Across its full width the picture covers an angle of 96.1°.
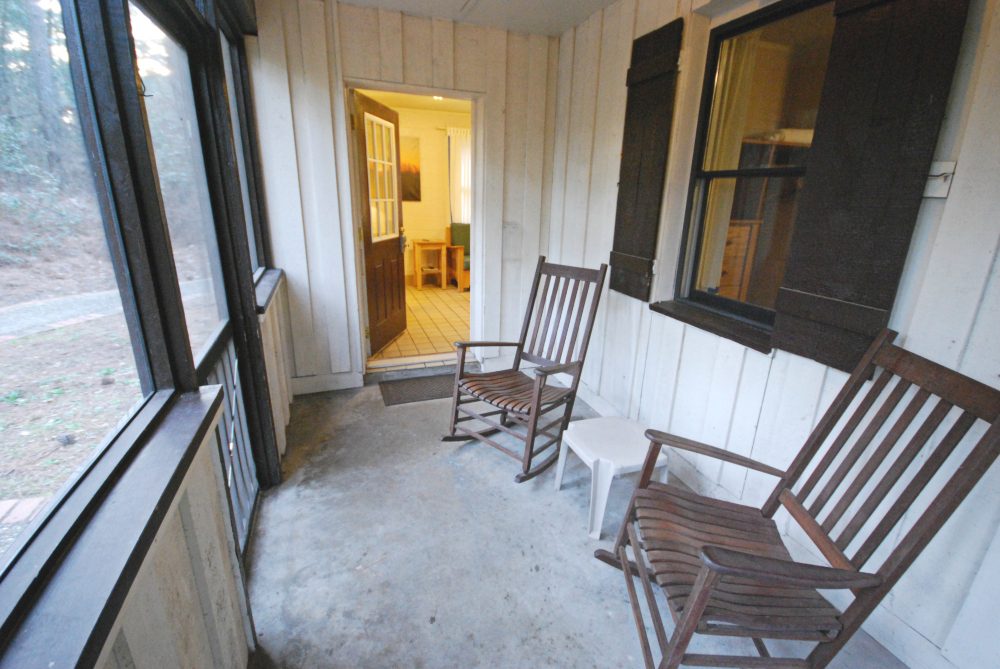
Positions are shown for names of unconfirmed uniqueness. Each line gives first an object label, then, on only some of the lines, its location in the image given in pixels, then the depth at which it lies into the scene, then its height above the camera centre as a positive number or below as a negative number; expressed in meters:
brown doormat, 3.26 -1.34
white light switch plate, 1.27 +0.11
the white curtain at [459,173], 6.72 +0.48
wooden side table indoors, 6.68 -0.76
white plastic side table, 1.94 -1.04
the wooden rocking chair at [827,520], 1.06 -0.85
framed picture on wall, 6.57 +0.54
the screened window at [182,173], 1.24 +0.08
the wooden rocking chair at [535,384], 2.35 -0.99
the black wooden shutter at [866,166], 1.27 +0.15
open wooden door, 3.44 -0.10
